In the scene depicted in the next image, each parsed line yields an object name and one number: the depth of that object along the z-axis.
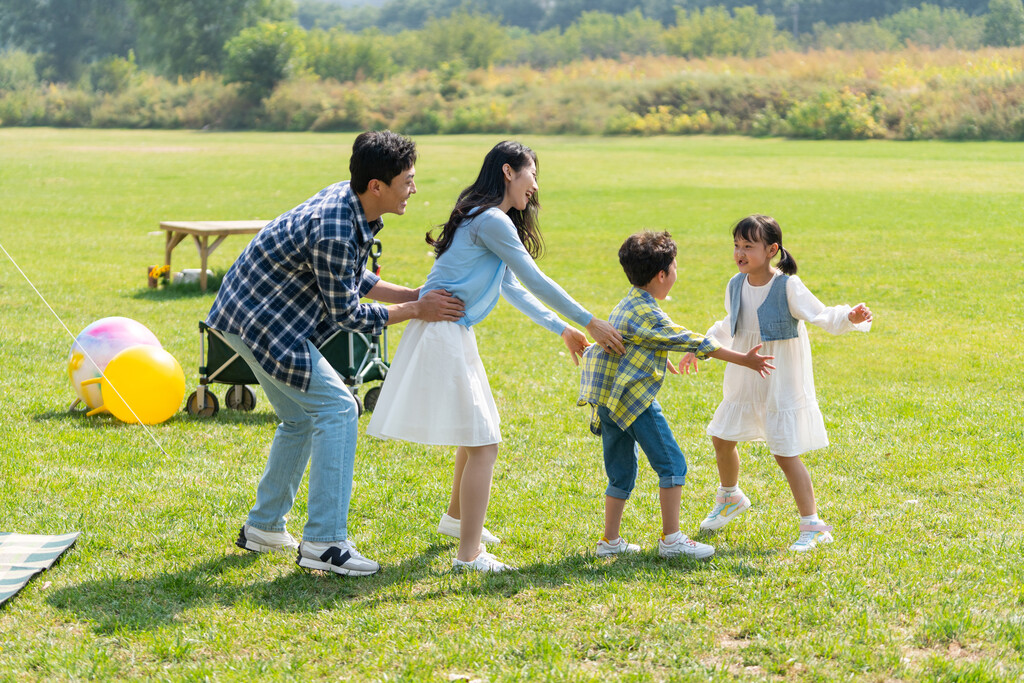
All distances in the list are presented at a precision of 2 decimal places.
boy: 8.94
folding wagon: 14.37
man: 8.51
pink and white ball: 14.09
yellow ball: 13.87
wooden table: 24.41
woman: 8.84
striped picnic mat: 8.62
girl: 9.63
